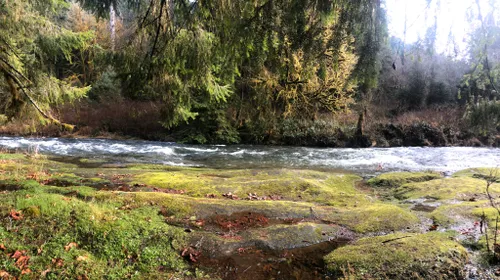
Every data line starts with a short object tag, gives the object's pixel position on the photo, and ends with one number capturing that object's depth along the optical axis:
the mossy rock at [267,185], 7.60
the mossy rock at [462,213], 5.65
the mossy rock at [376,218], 5.47
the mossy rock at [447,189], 7.57
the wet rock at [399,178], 9.65
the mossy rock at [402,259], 3.89
